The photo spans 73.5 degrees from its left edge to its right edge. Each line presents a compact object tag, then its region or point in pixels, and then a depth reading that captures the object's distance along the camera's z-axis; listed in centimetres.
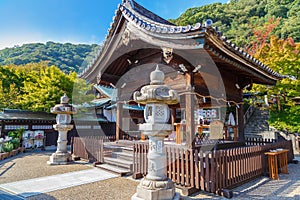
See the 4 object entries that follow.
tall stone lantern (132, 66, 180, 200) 414
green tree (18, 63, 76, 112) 1515
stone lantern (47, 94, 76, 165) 854
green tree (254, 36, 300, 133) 1110
